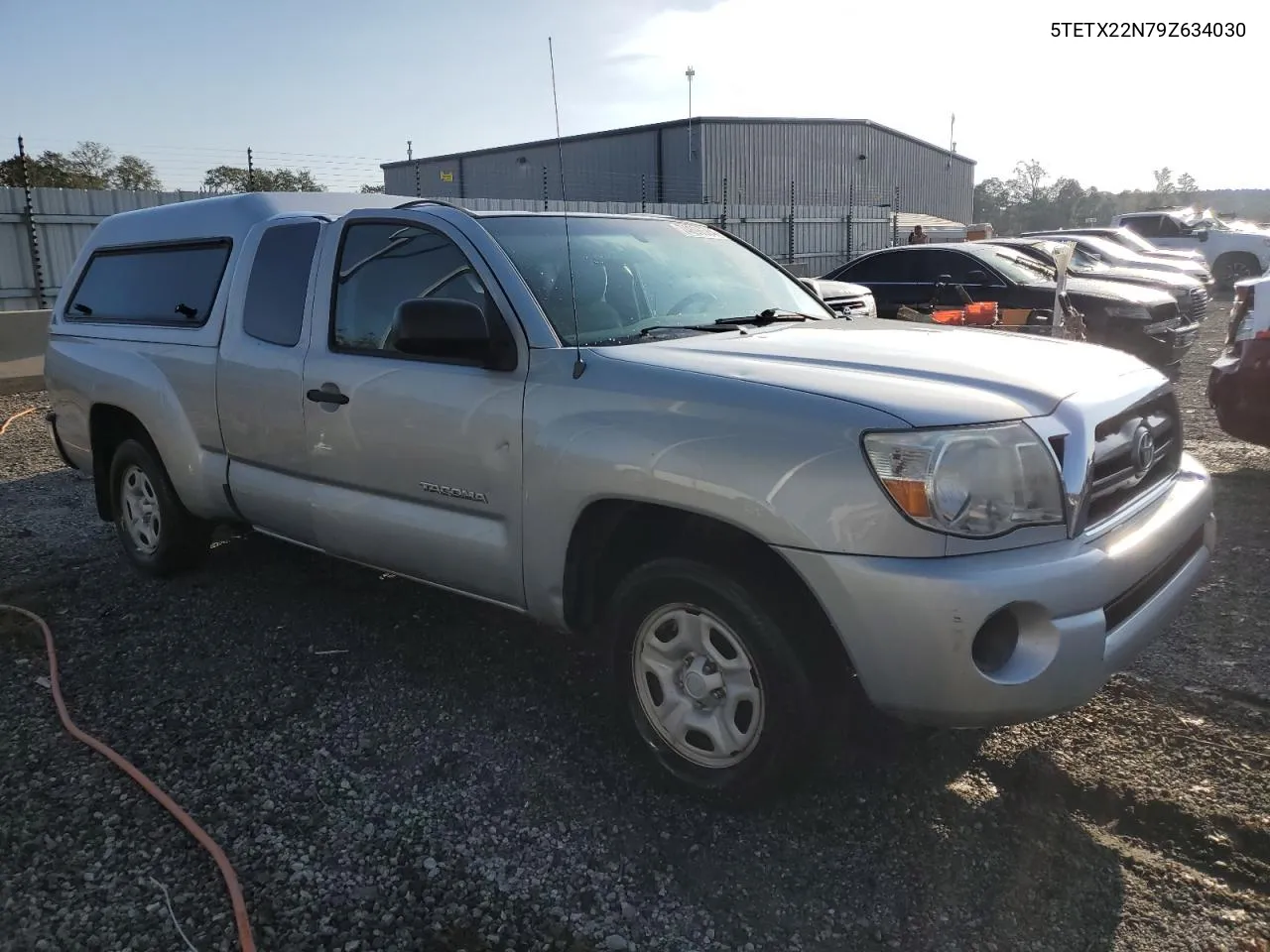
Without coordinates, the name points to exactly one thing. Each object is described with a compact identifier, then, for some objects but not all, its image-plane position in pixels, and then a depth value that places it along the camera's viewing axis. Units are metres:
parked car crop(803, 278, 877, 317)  7.30
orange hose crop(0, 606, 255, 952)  2.49
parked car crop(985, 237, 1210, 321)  12.21
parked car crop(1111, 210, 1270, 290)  22.98
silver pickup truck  2.50
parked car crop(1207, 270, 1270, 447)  5.75
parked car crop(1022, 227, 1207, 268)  17.98
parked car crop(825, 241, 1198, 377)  10.64
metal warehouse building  36.25
